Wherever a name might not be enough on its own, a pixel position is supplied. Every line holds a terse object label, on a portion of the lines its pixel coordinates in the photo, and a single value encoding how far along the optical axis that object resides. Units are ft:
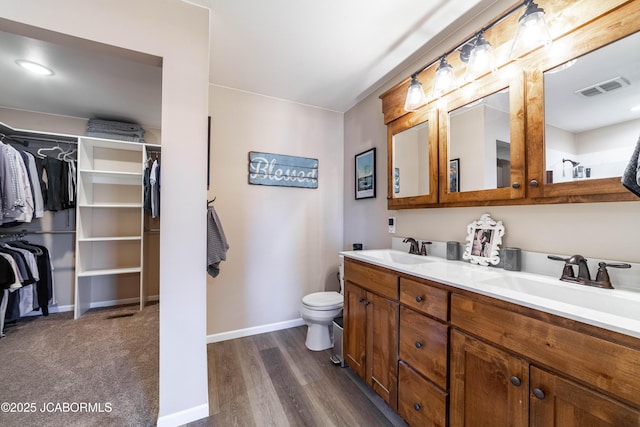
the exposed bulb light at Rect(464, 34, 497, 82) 4.36
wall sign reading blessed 8.17
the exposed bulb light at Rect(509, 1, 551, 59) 3.56
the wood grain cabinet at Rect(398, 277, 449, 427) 3.70
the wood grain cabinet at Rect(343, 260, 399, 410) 4.63
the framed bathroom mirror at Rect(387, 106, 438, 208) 5.71
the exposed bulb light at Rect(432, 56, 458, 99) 5.04
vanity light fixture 3.58
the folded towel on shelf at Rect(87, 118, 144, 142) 9.72
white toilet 6.84
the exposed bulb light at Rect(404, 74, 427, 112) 5.65
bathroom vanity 2.24
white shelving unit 9.37
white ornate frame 4.56
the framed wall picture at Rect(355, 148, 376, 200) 7.93
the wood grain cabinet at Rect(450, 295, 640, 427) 2.17
